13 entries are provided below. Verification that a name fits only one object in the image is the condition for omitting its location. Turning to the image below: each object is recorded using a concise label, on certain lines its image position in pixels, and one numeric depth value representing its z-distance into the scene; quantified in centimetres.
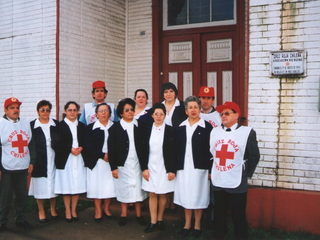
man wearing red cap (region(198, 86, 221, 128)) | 454
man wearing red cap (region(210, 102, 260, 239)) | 357
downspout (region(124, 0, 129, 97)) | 717
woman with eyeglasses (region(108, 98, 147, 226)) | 438
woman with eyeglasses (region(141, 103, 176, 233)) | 415
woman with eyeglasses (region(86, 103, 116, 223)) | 461
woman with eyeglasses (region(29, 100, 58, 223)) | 464
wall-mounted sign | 409
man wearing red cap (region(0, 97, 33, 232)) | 433
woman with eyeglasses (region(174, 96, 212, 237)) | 401
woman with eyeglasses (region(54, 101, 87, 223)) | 464
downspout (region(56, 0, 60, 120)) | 586
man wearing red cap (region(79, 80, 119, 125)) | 516
